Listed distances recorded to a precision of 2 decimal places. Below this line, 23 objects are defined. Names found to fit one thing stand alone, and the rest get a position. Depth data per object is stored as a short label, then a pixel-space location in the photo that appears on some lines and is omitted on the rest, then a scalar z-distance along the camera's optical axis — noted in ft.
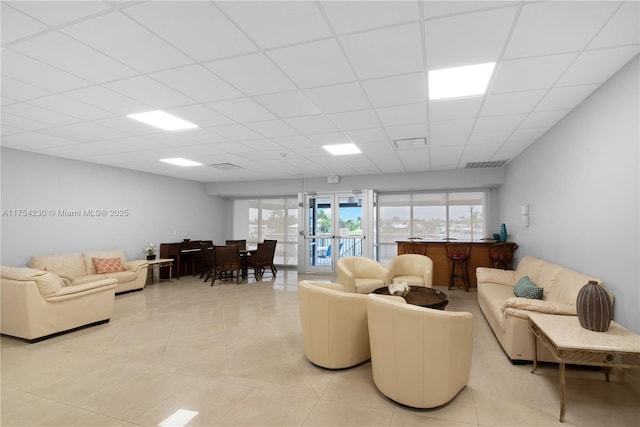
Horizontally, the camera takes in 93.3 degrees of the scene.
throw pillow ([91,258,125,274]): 20.48
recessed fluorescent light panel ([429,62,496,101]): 8.93
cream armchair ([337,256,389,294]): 16.06
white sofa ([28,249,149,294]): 18.12
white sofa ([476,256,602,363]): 9.87
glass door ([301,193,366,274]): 28.58
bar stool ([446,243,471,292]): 21.40
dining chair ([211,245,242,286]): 24.26
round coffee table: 11.86
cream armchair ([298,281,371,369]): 9.54
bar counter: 22.09
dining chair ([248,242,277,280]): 26.11
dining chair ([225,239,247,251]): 30.14
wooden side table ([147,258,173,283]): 24.05
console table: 6.98
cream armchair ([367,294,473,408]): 7.35
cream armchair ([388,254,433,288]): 18.12
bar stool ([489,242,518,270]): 19.89
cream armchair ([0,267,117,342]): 12.17
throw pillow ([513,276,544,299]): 12.33
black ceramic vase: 7.76
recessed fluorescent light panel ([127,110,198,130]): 12.59
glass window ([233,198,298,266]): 33.60
